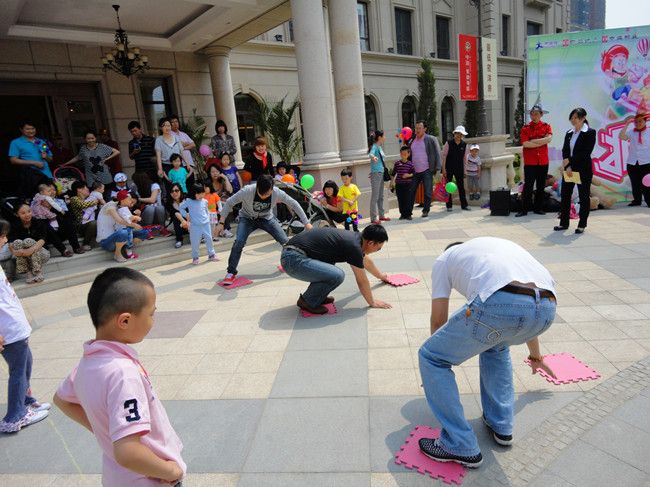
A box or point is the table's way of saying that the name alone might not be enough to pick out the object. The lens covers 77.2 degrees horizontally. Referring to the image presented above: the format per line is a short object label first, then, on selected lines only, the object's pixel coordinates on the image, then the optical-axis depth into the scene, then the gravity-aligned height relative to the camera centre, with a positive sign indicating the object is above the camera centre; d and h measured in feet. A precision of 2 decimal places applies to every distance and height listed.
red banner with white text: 45.70 +8.38
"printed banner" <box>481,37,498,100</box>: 44.70 +7.81
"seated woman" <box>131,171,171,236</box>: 28.35 -1.95
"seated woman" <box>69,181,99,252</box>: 25.99 -2.12
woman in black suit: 23.71 -1.63
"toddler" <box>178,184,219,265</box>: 24.76 -3.22
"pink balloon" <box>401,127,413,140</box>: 35.66 +1.25
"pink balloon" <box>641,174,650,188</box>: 28.96 -3.85
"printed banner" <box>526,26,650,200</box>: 31.07 +3.62
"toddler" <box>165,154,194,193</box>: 29.48 -0.30
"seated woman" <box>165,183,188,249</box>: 26.91 -2.89
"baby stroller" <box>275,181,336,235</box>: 27.40 -3.45
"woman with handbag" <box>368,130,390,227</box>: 32.42 -1.96
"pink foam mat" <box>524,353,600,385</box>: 10.39 -6.10
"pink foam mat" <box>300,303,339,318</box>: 16.03 -6.05
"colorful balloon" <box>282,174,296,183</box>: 30.50 -1.46
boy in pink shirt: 4.41 -2.43
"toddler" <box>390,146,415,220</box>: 32.71 -2.61
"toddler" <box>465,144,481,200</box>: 35.91 -2.49
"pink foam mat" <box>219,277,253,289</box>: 20.51 -5.97
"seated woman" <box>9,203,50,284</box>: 21.50 -3.45
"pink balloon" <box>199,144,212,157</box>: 36.94 +1.40
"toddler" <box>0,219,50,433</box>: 9.42 -4.05
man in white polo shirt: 7.22 -3.33
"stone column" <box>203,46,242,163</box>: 41.88 +7.86
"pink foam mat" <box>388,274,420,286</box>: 18.39 -5.92
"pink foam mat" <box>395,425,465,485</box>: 7.70 -6.08
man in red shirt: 28.84 -0.81
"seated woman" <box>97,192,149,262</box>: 24.62 -3.38
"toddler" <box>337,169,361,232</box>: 28.22 -3.24
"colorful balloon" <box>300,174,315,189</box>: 30.45 -1.82
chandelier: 30.81 +8.83
